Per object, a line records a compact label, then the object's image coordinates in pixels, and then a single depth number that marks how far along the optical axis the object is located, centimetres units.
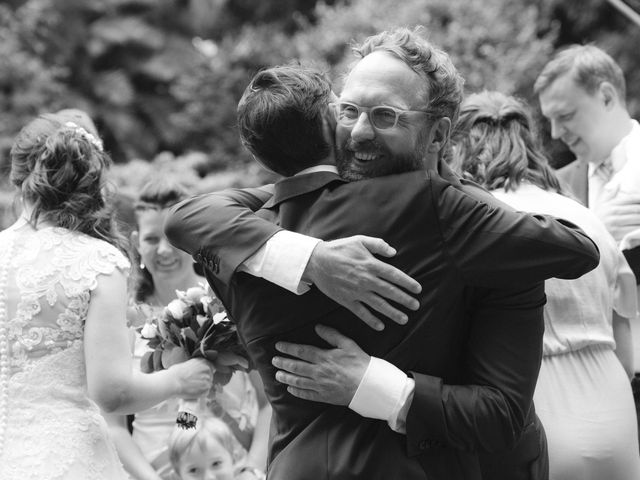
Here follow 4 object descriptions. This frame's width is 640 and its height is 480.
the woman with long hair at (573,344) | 355
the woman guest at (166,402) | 427
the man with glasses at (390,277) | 242
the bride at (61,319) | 333
